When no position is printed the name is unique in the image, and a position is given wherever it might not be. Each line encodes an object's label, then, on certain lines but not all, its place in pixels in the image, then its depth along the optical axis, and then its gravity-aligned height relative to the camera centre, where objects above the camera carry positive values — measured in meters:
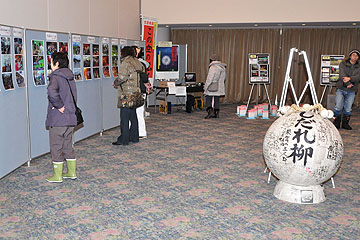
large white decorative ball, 3.76 -0.76
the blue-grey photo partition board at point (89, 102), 6.28 -0.61
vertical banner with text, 9.22 +0.68
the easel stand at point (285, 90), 4.25 -0.22
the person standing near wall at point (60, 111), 4.28 -0.51
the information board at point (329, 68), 9.97 +0.07
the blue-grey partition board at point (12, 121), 4.43 -0.68
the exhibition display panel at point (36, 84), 4.53 -0.28
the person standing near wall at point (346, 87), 7.52 -0.30
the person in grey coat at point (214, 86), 8.88 -0.41
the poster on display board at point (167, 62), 10.41 +0.12
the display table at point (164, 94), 9.69 -0.69
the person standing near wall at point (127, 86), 6.14 -0.32
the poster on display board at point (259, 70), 10.38 -0.03
